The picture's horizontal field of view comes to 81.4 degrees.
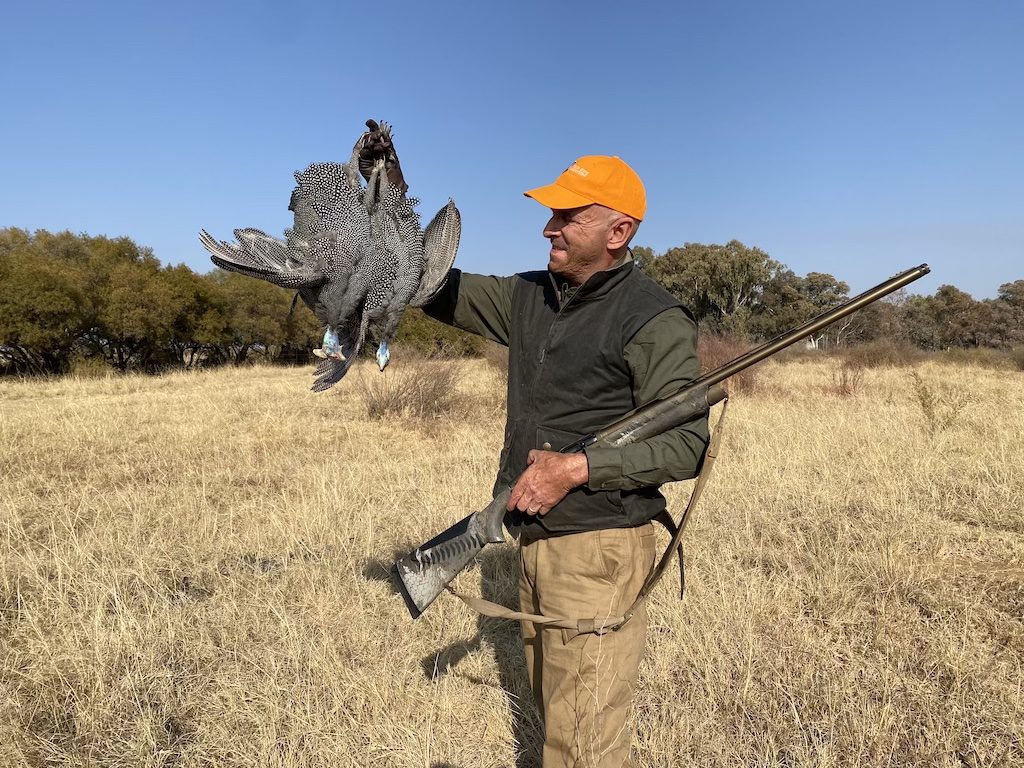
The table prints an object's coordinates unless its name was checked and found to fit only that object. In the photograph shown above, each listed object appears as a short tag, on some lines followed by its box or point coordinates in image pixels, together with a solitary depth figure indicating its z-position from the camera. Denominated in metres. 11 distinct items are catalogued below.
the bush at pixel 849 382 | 12.51
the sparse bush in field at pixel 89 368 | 19.56
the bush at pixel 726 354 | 13.06
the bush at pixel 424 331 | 21.44
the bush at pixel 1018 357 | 19.84
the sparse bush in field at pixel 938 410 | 7.87
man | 1.94
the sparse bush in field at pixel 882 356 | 20.22
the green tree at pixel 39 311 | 18.16
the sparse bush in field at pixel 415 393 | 10.30
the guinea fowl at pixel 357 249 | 2.11
